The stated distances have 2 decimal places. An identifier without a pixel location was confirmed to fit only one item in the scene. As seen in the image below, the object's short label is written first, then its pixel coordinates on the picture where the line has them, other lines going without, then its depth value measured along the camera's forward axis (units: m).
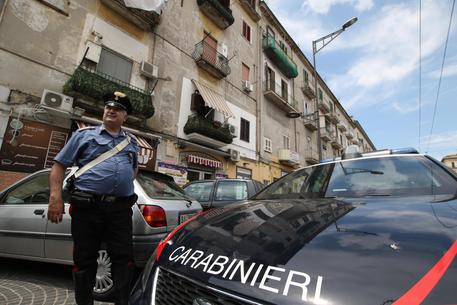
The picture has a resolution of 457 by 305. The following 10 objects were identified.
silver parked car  2.57
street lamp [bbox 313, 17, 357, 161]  10.41
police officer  1.96
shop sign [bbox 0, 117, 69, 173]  6.43
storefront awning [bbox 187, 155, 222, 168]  10.81
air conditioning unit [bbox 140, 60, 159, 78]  9.51
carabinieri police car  0.77
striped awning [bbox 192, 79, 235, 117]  11.46
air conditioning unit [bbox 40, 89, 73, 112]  6.87
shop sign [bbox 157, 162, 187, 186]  9.63
